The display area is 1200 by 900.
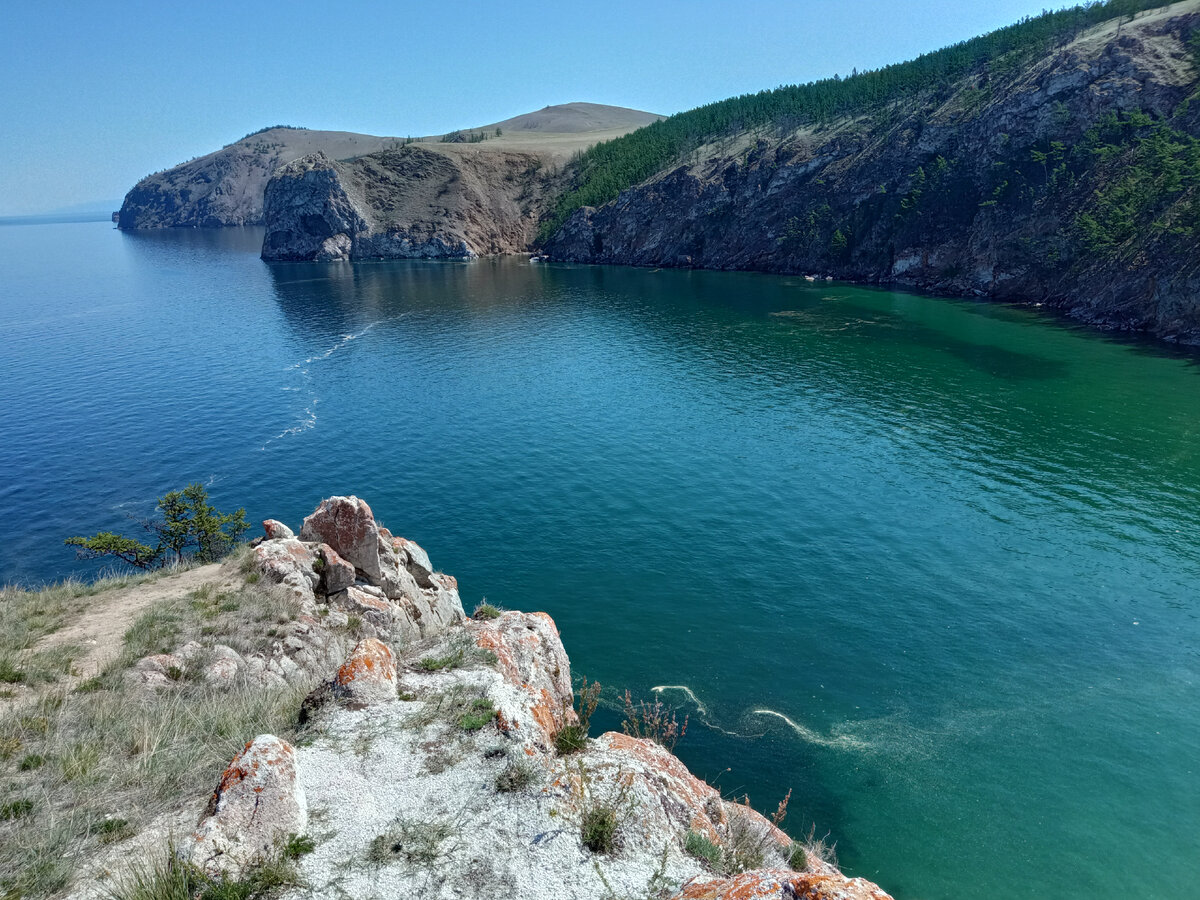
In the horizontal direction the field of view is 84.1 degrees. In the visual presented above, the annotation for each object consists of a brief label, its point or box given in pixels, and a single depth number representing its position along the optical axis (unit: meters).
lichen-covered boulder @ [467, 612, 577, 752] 16.25
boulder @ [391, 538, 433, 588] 33.06
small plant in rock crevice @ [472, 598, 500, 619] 25.22
